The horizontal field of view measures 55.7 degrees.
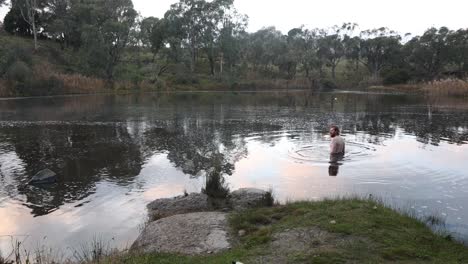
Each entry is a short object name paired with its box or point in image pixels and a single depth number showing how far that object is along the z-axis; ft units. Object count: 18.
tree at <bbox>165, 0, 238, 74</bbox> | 307.17
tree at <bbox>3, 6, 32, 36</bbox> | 293.84
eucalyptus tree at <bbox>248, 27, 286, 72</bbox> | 346.13
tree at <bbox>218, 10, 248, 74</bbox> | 312.91
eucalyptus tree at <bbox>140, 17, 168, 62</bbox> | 294.25
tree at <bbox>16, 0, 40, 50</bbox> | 269.89
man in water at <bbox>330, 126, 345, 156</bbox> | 65.57
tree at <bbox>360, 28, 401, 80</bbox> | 343.67
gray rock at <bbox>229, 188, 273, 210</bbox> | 40.22
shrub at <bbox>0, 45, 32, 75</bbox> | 203.39
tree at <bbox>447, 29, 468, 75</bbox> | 304.91
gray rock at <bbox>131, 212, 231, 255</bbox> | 29.66
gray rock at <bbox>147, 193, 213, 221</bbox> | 40.23
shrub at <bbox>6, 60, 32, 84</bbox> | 198.59
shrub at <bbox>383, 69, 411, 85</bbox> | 313.53
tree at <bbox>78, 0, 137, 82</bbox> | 246.27
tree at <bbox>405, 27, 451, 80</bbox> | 309.63
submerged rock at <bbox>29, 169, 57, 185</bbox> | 51.39
